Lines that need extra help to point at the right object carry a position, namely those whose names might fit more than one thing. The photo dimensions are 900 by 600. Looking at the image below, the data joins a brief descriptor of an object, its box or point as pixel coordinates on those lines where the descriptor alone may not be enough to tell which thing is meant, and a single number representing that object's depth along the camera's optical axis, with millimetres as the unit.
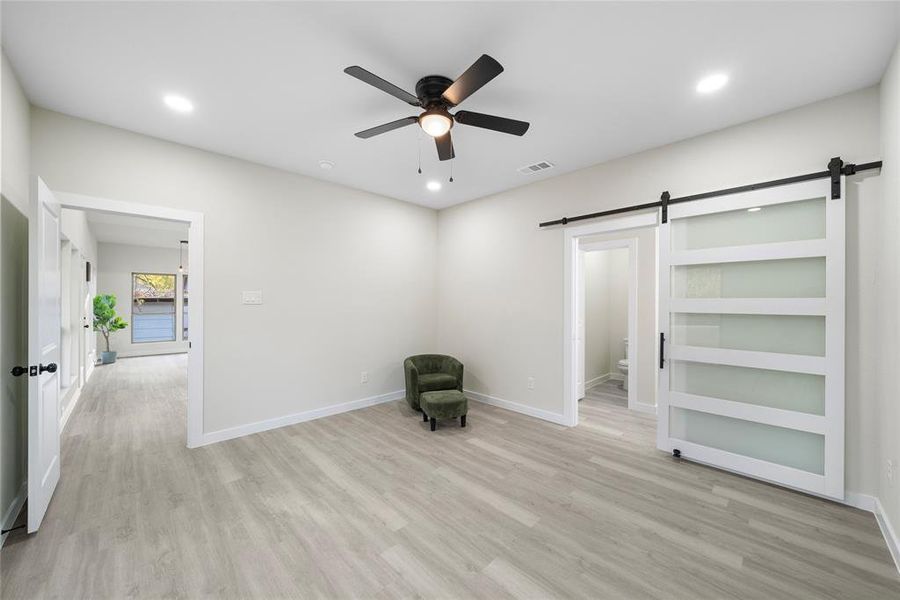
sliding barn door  2473
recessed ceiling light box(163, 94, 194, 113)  2531
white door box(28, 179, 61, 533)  2059
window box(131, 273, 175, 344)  8766
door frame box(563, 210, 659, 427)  3926
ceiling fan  1933
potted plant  7293
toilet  5407
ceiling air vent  3740
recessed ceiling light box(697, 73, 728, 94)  2262
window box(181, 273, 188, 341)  9295
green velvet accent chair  4242
